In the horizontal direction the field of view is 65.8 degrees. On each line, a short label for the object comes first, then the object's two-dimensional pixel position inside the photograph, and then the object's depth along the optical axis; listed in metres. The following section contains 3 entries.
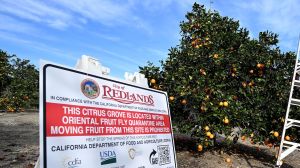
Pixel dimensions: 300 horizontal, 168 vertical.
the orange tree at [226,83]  5.83
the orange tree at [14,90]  15.82
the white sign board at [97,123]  2.26
